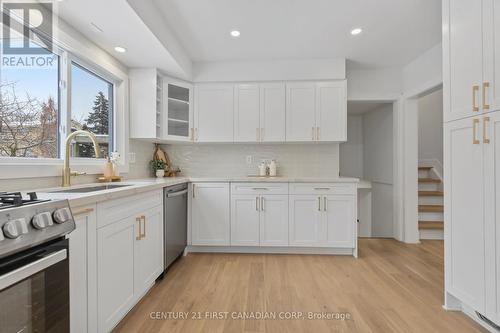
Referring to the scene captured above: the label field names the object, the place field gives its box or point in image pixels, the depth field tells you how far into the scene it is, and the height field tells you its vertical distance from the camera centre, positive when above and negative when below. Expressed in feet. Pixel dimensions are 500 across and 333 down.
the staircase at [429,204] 11.97 -2.02
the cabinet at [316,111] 10.50 +2.53
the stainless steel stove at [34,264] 2.56 -1.13
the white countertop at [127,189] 4.06 -0.49
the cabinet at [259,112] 10.69 +2.52
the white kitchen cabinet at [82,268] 3.86 -1.71
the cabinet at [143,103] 9.57 +2.64
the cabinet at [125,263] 4.66 -2.21
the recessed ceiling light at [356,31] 8.35 +4.86
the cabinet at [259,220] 9.78 -2.14
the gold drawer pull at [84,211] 3.92 -0.74
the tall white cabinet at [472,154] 4.85 +0.31
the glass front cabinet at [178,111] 10.27 +2.58
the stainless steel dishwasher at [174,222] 7.90 -1.94
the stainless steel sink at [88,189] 5.64 -0.54
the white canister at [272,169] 11.21 -0.06
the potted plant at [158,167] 10.62 +0.05
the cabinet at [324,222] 9.63 -2.17
